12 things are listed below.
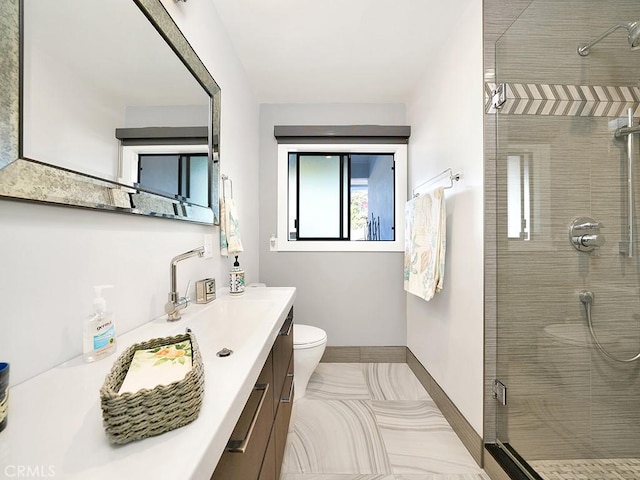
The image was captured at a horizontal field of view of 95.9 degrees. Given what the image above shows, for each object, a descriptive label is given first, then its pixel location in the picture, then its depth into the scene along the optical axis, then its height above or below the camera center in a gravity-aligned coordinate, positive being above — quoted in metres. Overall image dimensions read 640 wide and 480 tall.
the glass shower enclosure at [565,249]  1.30 -0.02
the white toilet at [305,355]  1.90 -0.74
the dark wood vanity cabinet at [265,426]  0.63 -0.53
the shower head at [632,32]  1.21 +0.91
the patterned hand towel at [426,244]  1.78 +0.00
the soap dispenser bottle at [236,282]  1.63 -0.22
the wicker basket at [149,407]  0.41 -0.25
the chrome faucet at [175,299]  1.08 -0.22
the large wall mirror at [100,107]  0.61 +0.38
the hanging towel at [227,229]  1.71 +0.08
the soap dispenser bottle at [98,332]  0.72 -0.23
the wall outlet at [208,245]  1.53 -0.01
